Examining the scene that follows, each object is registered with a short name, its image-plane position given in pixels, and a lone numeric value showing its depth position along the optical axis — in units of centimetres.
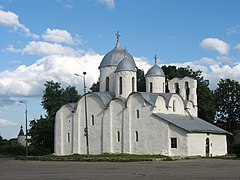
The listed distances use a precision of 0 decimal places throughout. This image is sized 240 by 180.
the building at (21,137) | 9786
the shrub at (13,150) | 7212
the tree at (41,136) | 6631
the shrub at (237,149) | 4359
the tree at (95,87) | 8181
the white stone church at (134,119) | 4791
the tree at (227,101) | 7019
